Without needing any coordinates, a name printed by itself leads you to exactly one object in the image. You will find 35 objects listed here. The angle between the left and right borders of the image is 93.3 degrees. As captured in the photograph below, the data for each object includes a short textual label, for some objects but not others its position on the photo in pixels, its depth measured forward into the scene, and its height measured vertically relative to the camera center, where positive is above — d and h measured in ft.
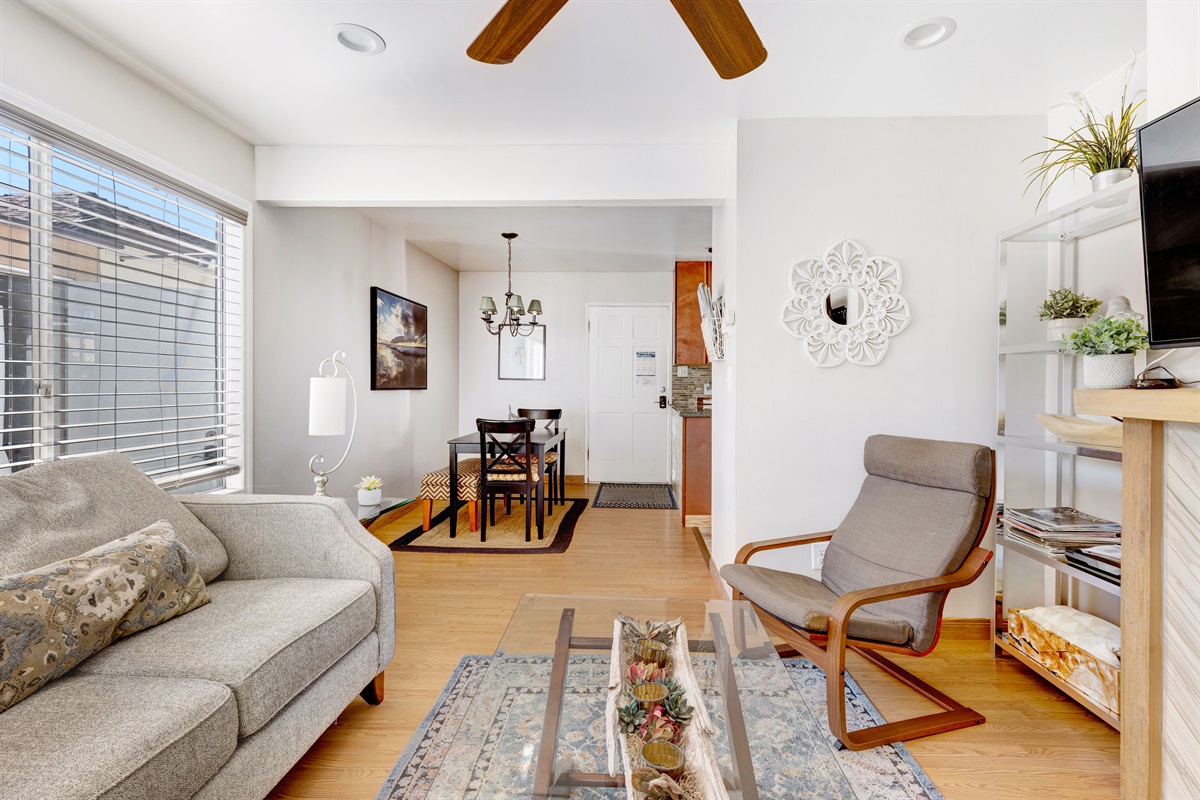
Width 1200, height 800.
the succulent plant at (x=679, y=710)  4.00 -2.24
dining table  13.28 -1.46
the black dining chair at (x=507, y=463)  12.82 -1.64
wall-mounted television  3.94 +1.26
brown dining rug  12.40 -3.36
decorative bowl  5.81 -0.35
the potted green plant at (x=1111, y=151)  6.05 +2.73
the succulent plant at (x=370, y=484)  8.95 -1.45
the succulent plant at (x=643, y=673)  4.34 -2.18
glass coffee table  3.62 -2.40
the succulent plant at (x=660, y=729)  3.81 -2.28
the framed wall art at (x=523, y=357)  20.71 +1.36
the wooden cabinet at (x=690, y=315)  18.24 +2.57
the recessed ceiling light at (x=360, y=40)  6.53 +4.21
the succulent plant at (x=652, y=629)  5.30 -2.26
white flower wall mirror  8.50 +1.35
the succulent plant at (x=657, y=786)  3.34 -2.32
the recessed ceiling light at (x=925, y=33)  6.37 +4.20
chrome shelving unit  6.13 +0.47
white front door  20.54 +0.46
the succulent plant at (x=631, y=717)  3.90 -2.24
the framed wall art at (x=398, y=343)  14.40 +1.41
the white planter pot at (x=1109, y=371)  5.74 +0.27
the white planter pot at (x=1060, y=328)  6.57 +0.82
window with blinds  6.09 +0.97
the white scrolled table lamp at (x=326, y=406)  8.30 -0.19
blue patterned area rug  3.55 -2.42
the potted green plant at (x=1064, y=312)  6.60 +1.01
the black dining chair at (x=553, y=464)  16.25 -2.05
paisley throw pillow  3.88 -1.65
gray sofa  3.48 -2.11
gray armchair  5.79 -2.04
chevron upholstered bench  13.60 -2.36
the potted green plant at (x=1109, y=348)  5.65 +0.50
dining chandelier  16.03 +2.49
